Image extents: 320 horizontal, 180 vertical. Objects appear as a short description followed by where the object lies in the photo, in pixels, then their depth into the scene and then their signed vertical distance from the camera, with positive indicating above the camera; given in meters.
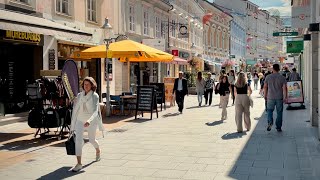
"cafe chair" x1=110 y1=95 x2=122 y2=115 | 15.66 -0.91
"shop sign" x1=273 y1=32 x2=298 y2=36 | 17.08 +1.67
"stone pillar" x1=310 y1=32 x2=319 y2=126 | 11.99 -0.06
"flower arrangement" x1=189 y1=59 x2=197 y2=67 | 39.14 +1.27
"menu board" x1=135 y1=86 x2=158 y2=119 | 14.65 -0.68
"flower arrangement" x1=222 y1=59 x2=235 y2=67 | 54.39 +1.72
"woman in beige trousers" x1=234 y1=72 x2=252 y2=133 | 11.57 -0.63
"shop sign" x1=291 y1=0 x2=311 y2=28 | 13.84 +1.90
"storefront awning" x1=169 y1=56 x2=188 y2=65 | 23.67 +0.88
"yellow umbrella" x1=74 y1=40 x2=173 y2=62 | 14.66 +0.87
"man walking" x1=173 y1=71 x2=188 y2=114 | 17.02 -0.46
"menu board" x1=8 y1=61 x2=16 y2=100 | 14.59 -0.04
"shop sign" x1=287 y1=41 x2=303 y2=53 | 20.08 +1.39
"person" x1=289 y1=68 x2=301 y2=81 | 17.62 +0.03
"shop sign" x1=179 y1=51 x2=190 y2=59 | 38.42 +2.01
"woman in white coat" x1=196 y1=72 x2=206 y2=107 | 19.88 -0.35
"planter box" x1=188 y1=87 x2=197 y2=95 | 29.42 -0.85
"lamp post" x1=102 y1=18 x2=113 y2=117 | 15.24 -0.70
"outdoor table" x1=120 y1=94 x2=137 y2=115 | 15.73 -0.72
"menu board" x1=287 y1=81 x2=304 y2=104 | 17.14 -0.59
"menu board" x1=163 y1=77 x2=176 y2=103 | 19.80 -0.41
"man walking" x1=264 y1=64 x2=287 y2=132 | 11.35 -0.41
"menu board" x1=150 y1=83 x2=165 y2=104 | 17.62 -0.62
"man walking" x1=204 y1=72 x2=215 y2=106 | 20.64 -0.55
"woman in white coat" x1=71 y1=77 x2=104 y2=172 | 7.49 -0.57
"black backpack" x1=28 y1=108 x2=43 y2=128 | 10.47 -0.95
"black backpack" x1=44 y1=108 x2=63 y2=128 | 10.40 -0.94
